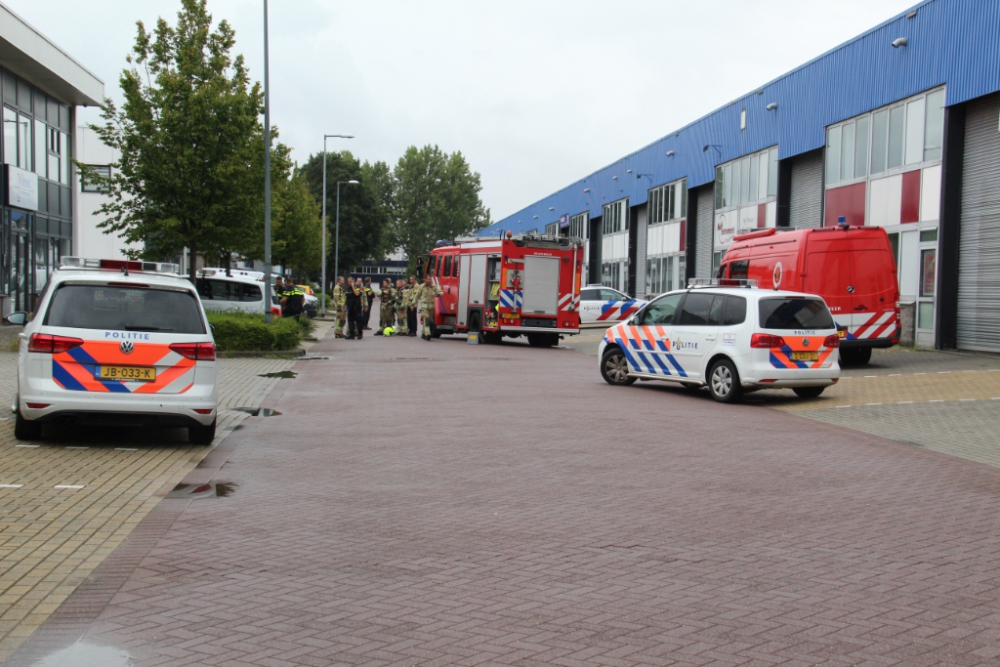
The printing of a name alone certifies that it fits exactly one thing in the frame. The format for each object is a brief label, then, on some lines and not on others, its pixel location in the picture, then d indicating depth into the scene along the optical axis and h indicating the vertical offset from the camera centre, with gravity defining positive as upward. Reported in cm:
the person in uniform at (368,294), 3537 -20
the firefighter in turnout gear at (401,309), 3256 -63
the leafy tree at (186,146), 2405 +330
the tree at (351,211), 9006 +693
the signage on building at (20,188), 2828 +262
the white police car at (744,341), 1417 -61
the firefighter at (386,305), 3250 -51
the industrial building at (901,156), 2209 +395
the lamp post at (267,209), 2420 +185
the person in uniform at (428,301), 2977 -32
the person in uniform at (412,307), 3140 -55
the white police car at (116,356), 918 -68
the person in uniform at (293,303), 2930 -47
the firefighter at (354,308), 2978 -58
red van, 1903 +43
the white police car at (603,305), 3988 -39
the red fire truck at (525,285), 2738 +19
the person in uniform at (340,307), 3062 -58
